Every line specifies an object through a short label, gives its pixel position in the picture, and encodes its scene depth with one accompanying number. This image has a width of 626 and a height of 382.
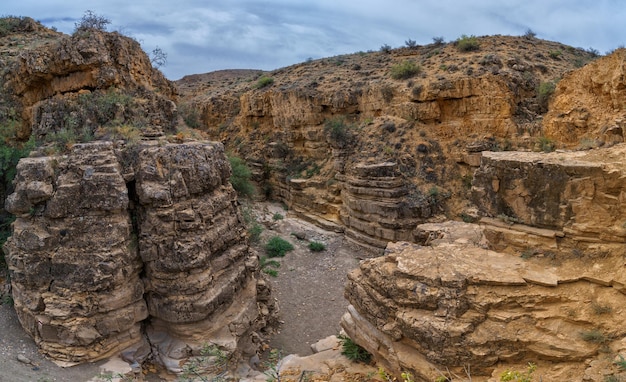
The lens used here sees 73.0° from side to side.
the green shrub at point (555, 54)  20.55
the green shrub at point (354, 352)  6.78
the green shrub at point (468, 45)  20.80
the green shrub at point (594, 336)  4.54
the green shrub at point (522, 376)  3.73
